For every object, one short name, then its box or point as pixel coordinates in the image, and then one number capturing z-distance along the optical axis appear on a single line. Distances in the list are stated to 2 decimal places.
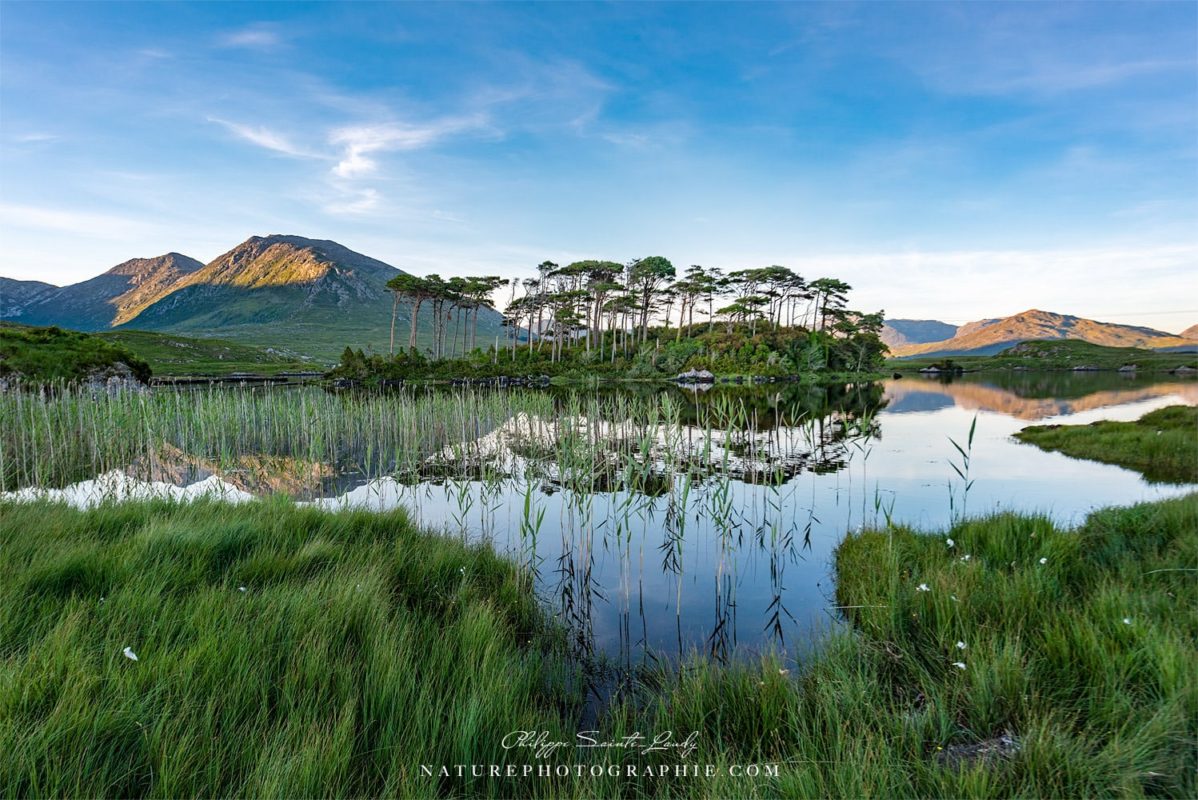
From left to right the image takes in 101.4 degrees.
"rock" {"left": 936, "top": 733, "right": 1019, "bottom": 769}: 2.54
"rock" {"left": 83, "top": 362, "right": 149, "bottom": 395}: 24.00
